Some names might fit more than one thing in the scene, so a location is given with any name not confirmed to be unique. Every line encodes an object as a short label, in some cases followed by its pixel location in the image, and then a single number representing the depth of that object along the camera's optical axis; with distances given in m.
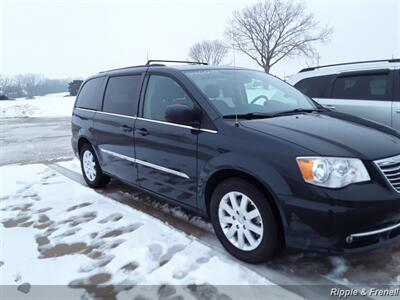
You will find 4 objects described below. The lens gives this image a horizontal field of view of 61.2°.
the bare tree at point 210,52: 44.75
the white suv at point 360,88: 4.75
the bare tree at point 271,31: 35.38
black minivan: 2.39
